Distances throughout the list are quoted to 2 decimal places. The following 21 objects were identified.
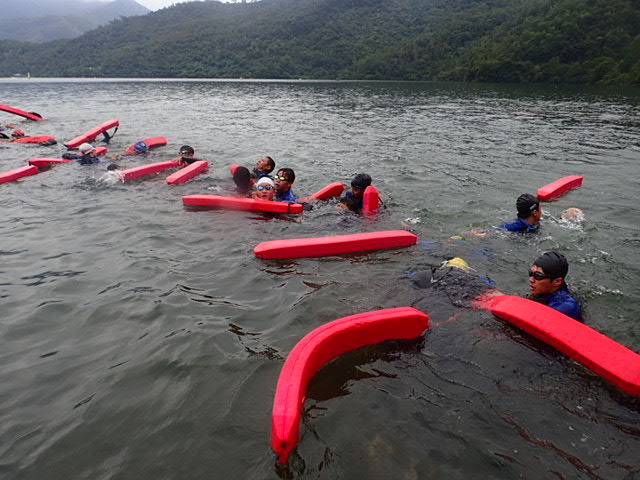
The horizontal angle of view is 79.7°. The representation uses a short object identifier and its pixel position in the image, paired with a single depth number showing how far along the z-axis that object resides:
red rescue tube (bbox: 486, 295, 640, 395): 3.45
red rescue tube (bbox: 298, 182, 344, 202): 9.15
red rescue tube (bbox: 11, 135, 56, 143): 15.80
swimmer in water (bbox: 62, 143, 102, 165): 11.93
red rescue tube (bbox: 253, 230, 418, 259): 6.16
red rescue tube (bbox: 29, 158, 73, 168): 11.40
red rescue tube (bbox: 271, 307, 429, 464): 2.78
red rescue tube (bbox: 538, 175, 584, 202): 9.07
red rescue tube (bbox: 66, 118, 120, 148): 14.37
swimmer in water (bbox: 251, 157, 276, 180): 9.48
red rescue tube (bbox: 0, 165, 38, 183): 10.11
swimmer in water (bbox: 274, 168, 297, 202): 8.32
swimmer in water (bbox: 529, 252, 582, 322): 4.29
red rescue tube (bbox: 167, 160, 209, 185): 10.09
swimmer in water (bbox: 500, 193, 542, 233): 6.57
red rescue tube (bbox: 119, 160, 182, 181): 10.48
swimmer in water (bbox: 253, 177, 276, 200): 8.38
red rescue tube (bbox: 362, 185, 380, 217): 8.06
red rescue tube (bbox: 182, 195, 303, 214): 8.06
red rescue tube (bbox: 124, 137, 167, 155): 15.14
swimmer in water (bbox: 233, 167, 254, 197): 8.96
